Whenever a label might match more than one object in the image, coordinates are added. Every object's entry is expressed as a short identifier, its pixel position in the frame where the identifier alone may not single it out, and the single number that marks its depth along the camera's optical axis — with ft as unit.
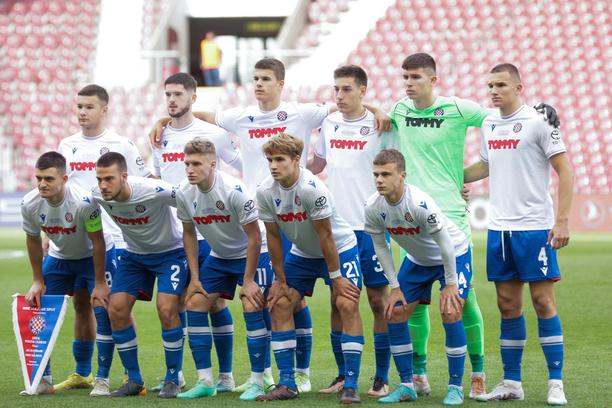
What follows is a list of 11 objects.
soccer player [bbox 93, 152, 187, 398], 42.55
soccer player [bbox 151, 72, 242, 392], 45.57
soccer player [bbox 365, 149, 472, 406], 39.37
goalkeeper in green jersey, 43.21
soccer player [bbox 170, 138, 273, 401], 41.93
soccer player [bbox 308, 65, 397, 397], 43.96
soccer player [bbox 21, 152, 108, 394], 43.65
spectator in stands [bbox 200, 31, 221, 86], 184.75
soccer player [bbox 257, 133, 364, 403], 40.32
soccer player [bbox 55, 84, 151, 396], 47.83
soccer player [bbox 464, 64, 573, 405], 40.29
